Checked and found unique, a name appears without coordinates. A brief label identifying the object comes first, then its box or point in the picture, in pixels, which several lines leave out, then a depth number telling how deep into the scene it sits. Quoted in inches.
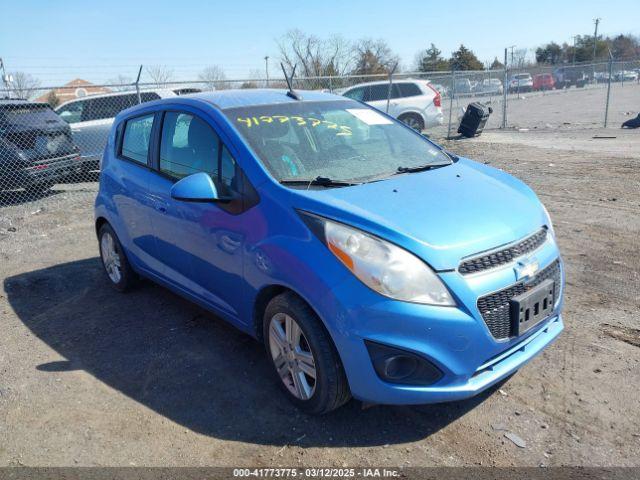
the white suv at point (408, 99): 615.5
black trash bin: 611.2
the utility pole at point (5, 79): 588.3
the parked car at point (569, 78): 1393.9
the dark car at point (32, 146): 371.6
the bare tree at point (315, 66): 1466.5
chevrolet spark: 102.3
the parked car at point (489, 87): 946.5
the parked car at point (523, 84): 1406.3
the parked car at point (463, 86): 810.8
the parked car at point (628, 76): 1620.2
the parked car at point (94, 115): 451.8
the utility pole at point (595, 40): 2395.7
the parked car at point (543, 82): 1460.4
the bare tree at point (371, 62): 1827.0
